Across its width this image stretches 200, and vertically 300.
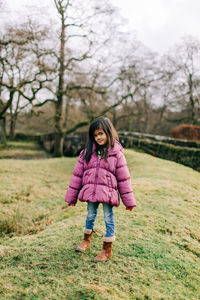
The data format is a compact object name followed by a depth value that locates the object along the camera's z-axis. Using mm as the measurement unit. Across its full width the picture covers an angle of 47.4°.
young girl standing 2866
